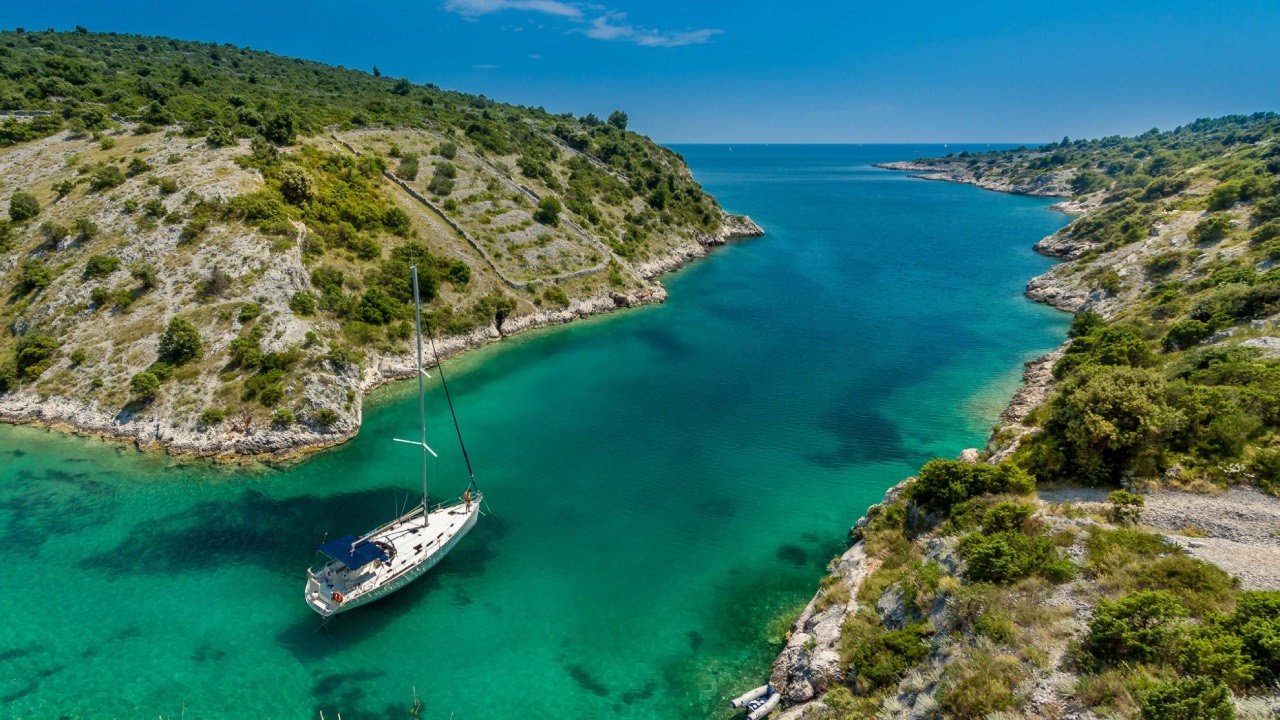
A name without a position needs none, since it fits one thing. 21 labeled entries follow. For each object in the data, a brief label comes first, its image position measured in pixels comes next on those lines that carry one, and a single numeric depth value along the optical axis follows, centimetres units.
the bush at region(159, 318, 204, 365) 4134
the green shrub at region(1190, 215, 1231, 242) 6419
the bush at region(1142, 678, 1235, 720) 1206
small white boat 2091
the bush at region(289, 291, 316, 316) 4728
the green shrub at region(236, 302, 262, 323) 4450
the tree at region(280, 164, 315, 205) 5612
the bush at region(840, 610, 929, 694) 1920
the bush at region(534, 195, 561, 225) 7969
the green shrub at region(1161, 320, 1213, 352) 3812
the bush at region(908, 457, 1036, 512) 2600
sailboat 2539
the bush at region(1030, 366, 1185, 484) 2481
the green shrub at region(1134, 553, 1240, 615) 1586
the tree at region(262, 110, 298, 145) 6538
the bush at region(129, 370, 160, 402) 3931
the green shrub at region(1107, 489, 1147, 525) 2177
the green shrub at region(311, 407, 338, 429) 4006
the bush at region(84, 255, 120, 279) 4675
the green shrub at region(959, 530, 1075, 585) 1927
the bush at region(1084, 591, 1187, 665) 1458
